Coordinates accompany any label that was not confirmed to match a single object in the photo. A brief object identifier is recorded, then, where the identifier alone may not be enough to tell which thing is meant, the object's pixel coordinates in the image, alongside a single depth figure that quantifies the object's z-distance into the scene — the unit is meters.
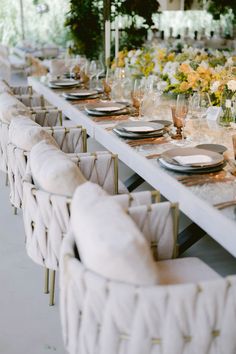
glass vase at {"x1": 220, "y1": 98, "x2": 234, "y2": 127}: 3.19
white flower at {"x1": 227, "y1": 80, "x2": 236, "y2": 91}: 2.97
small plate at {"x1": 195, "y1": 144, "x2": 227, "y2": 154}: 2.62
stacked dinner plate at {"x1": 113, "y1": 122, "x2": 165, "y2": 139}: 2.98
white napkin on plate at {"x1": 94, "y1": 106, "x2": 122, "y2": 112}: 3.66
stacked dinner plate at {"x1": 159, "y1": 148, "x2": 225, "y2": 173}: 2.35
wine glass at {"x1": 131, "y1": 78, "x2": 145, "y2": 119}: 3.47
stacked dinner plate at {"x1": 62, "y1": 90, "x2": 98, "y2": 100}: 4.30
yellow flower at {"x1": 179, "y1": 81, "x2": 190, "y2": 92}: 3.57
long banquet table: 1.92
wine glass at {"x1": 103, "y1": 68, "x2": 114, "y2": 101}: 4.26
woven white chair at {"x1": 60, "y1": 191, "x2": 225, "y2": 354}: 1.53
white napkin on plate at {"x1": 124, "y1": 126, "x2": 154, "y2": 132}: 3.01
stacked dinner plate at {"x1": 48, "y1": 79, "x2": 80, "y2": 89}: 4.92
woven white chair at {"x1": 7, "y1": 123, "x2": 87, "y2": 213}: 2.93
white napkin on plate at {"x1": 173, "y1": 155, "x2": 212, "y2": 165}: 2.40
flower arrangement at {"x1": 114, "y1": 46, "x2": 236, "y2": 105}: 3.32
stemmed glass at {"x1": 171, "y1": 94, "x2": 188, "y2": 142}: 2.84
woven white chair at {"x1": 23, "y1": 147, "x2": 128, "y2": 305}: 2.18
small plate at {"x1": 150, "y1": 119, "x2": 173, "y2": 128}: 3.23
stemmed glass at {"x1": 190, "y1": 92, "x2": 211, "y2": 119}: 3.40
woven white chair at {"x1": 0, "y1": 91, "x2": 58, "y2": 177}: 3.50
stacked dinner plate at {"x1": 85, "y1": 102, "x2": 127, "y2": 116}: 3.65
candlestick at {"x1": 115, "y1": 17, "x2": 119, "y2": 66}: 5.81
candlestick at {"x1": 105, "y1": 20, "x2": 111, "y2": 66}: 5.83
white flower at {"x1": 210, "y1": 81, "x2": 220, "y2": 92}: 3.26
